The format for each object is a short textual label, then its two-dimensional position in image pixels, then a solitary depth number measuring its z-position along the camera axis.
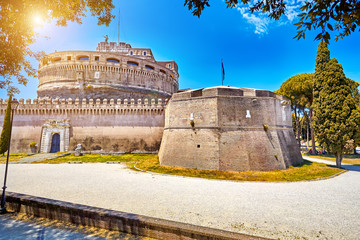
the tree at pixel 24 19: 6.24
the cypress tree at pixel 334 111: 16.06
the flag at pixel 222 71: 19.92
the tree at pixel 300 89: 27.06
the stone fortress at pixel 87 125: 26.44
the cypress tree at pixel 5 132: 23.47
